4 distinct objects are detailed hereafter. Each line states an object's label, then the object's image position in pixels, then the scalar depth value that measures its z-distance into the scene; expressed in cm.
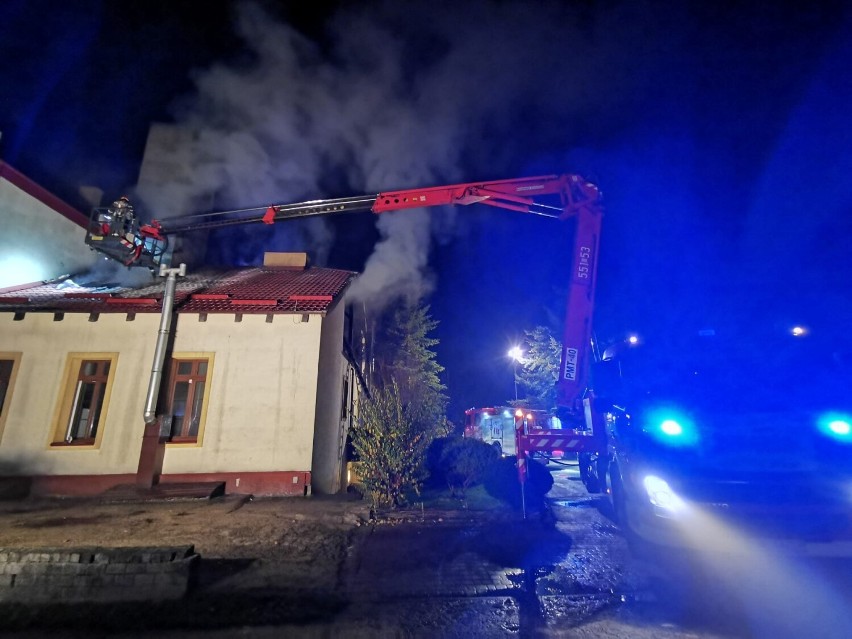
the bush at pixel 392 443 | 710
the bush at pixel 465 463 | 855
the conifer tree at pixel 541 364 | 2741
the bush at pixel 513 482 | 765
